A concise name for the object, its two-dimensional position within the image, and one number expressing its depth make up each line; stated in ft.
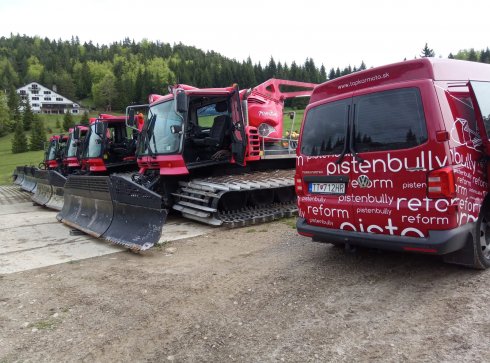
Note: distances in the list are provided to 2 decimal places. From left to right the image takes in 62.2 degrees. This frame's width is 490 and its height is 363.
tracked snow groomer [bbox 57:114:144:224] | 43.11
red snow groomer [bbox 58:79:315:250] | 25.75
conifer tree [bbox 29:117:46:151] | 187.62
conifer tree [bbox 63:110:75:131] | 264.09
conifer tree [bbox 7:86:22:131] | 264.52
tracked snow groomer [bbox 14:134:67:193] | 55.21
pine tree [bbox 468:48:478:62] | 286.05
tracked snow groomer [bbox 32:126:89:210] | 37.68
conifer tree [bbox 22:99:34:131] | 246.41
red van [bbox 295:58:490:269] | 12.64
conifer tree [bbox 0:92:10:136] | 257.96
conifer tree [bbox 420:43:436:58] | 186.24
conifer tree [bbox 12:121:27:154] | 186.19
